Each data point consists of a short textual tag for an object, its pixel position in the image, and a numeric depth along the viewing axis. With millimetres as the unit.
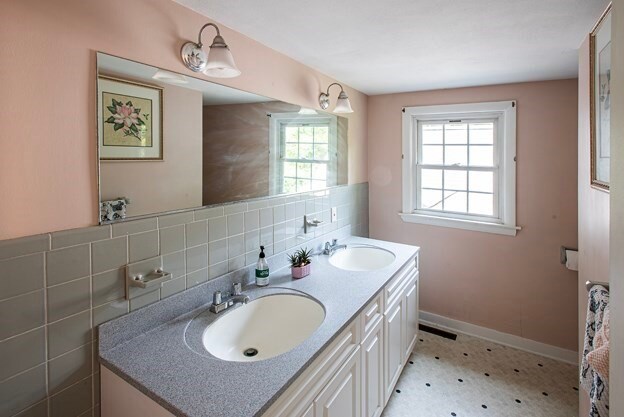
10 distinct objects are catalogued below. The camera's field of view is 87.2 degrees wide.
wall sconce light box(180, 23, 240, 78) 1260
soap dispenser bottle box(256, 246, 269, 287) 1710
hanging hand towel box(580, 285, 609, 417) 865
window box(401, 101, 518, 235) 2635
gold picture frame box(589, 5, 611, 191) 1293
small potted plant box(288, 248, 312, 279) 1840
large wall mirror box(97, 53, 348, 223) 1150
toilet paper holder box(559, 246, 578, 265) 2375
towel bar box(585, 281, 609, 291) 1158
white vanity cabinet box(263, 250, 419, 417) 1139
